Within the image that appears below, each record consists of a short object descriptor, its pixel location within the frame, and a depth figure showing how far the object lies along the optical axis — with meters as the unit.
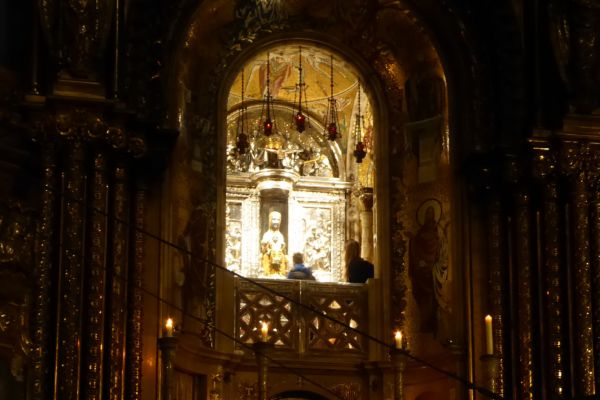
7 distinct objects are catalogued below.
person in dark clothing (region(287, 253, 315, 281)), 18.45
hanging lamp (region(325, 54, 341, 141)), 19.73
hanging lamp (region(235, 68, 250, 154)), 18.70
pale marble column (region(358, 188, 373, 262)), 19.98
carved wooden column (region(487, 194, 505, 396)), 16.22
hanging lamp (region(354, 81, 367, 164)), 20.55
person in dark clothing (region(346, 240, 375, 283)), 18.20
